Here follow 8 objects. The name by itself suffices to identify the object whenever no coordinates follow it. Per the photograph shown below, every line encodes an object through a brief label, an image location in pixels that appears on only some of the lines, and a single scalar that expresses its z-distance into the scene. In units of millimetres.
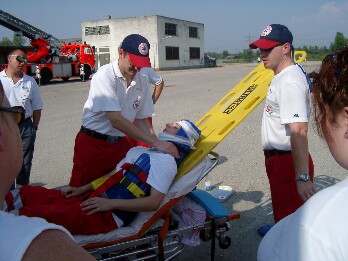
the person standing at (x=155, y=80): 5770
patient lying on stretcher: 2461
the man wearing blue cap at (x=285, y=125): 2568
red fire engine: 21156
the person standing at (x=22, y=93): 4363
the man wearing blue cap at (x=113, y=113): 3068
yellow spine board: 2908
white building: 40281
